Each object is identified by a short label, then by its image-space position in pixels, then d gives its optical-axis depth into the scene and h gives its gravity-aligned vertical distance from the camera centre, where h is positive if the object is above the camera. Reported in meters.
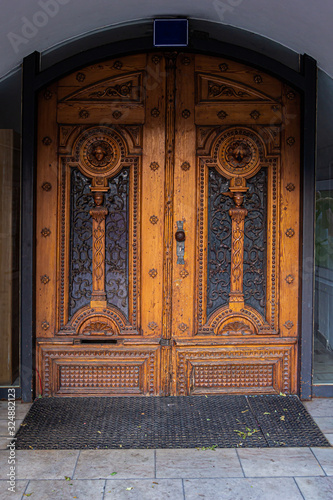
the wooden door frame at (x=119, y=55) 3.94 +0.79
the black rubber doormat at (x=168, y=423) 3.38 -1.28
